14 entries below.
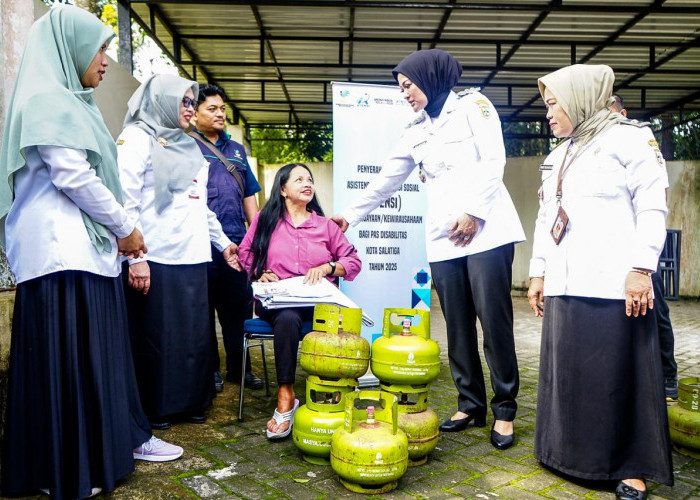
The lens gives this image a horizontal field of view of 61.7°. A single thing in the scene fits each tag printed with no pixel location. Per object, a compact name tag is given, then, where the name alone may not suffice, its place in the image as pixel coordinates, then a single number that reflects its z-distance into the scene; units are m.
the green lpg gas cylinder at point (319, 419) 2.88
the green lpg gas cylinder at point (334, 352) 2.94
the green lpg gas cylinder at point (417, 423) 2.87
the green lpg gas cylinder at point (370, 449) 2.53
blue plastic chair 3.64
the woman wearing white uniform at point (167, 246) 3.36
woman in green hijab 2.34
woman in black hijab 3.22
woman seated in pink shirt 3.66
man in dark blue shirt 4.27
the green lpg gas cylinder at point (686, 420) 3.02
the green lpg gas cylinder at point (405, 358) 2.91
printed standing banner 4.66
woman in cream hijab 2.52
